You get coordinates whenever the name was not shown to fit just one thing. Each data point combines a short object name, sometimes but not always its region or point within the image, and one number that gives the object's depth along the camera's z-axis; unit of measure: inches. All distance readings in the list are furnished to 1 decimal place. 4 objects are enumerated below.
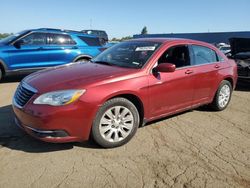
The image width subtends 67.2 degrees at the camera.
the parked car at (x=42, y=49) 226.3
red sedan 96.3
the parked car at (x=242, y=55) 224.5
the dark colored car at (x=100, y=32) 548.3
